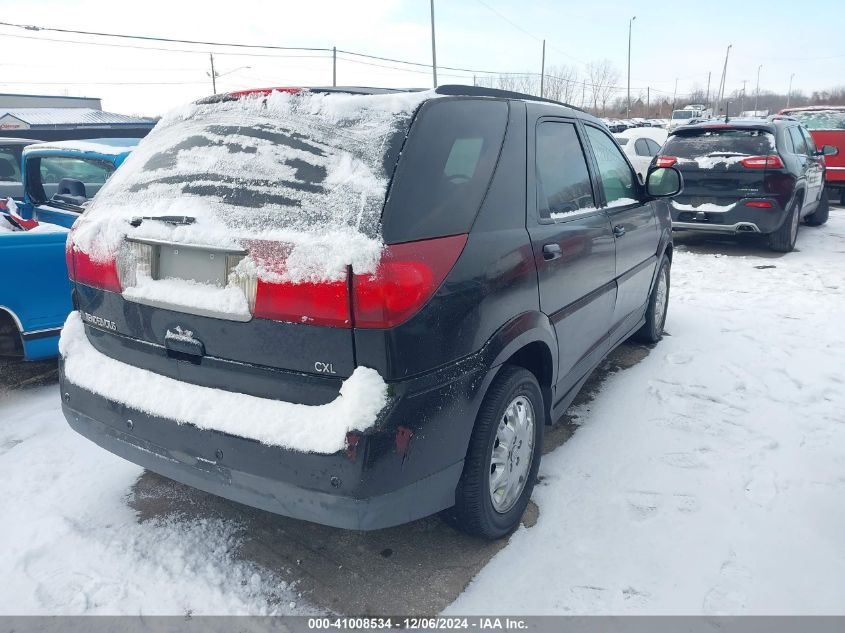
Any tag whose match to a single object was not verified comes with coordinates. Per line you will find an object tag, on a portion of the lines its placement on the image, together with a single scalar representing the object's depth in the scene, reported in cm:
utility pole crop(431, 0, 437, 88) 2879
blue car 381
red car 1253
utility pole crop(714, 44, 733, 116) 7281
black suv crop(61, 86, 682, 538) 197
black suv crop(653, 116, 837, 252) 802
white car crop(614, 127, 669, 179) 1384
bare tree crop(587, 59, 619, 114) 7512
